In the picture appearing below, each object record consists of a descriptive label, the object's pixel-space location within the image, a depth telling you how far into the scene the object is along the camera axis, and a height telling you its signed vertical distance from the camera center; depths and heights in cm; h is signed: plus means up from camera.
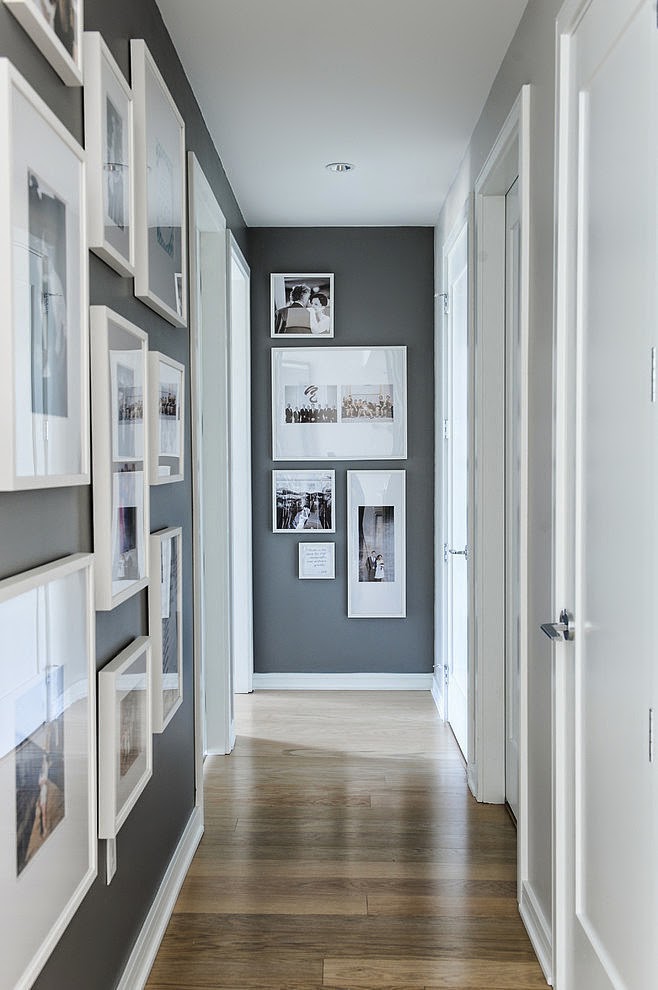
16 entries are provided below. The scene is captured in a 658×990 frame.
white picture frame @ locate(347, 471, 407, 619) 510 -52
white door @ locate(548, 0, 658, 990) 153 -5
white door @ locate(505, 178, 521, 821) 319 -4
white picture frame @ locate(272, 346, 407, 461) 505 +41
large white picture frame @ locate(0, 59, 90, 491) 127 +29
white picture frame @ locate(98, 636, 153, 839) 188 -59
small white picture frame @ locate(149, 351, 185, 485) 235 +16
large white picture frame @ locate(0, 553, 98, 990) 129 -47
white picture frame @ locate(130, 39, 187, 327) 219 +76
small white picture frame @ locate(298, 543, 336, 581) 510 -50
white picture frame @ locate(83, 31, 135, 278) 177 +67
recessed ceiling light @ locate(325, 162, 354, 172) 391 +137
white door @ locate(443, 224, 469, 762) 397 -8
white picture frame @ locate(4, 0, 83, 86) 136 +72
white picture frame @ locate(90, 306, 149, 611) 183 +5
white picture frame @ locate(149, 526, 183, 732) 239 -42
